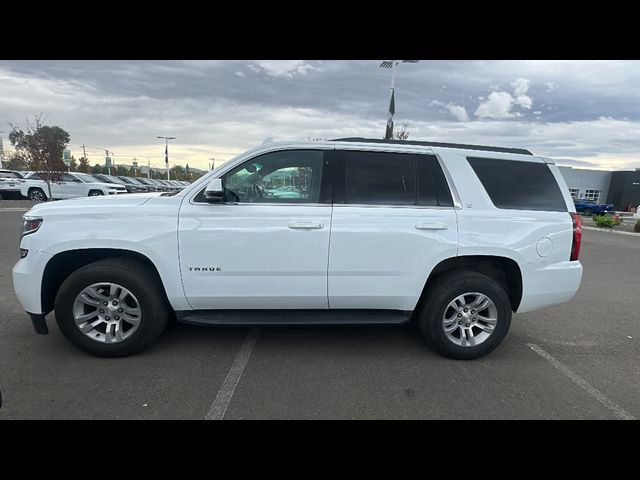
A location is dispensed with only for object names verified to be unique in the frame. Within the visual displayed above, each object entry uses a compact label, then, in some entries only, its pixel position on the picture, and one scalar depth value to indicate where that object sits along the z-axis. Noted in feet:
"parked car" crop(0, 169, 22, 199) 61.72
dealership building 139.74
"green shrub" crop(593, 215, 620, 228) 53.52
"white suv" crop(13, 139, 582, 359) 9.89
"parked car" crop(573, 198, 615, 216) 91.04
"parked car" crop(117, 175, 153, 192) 73.97
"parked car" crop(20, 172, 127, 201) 56.90
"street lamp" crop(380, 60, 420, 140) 41.91
